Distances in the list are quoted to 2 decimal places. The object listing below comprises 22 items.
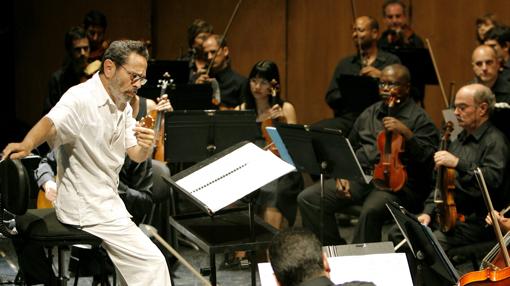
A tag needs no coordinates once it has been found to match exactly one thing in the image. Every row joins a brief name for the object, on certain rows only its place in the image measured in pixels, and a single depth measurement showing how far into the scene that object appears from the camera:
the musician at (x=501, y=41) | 13.56
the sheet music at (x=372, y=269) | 7.52
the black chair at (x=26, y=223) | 7.56
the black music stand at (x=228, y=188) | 8.23
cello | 7.00
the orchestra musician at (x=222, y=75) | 14.16
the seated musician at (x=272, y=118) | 12.66
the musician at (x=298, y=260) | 5.30
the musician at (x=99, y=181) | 7.61
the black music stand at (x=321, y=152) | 10.83
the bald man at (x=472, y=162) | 10.50
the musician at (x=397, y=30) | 15.23
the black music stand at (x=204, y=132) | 11.53
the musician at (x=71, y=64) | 14.25
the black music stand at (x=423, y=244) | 7.57
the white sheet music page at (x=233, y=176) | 8.18
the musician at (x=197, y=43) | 14.72
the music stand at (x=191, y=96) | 12.84
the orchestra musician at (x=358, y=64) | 14.07
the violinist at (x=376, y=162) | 11.70
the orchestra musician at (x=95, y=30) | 14.74
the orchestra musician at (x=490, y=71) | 12.70
